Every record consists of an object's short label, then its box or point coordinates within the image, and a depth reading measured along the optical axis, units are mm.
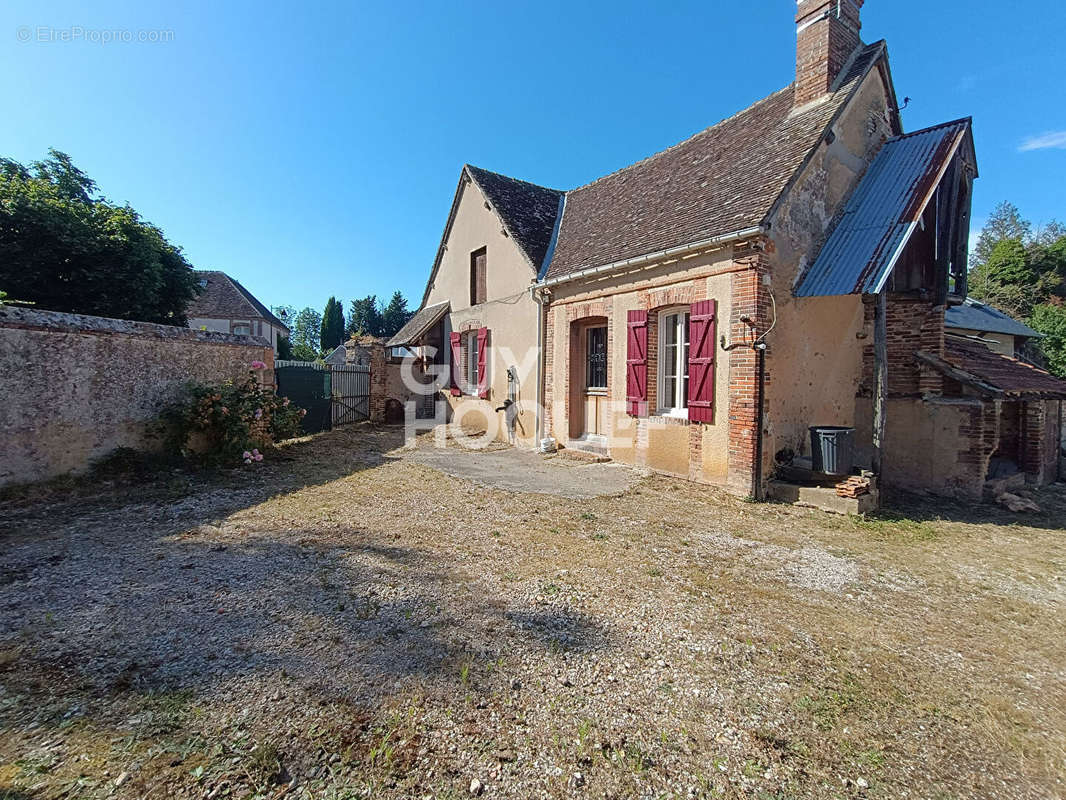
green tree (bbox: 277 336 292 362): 36353
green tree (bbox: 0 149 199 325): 9203
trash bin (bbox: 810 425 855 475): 6285
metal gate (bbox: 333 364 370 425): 13662
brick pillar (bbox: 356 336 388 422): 14109
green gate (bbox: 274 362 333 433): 11992
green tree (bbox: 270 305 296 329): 88219
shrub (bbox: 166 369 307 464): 7277
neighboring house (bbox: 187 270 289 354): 32125
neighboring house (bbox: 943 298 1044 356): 13867
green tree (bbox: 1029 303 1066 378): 18656
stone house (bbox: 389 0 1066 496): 6617
